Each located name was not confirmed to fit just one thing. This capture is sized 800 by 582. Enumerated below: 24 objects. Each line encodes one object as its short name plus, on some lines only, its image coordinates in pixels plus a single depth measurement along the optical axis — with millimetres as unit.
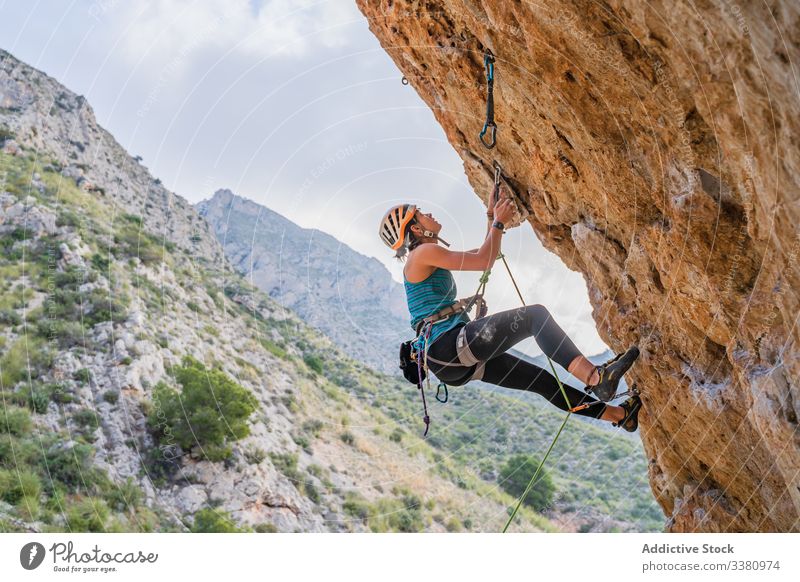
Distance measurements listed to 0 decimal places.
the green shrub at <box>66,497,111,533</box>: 15335
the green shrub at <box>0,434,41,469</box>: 16328
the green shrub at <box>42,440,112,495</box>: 17078
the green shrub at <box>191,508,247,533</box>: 18341
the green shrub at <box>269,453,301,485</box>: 23391
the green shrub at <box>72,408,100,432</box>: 19312
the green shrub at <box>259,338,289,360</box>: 34438
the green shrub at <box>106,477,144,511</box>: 17094
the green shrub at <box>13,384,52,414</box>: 19125
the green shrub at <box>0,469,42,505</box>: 15016
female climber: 6039
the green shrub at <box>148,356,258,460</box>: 23078
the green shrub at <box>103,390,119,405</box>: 21078
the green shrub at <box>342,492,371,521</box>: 23812
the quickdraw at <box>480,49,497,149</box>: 6327
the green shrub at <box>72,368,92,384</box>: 21156
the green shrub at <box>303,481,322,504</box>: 23281
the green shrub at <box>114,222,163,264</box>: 33344
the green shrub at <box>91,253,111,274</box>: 28875
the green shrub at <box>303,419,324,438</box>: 28228
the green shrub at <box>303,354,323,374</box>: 34838
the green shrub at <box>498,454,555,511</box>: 33406
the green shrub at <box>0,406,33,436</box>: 17484
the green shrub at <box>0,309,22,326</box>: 21594
